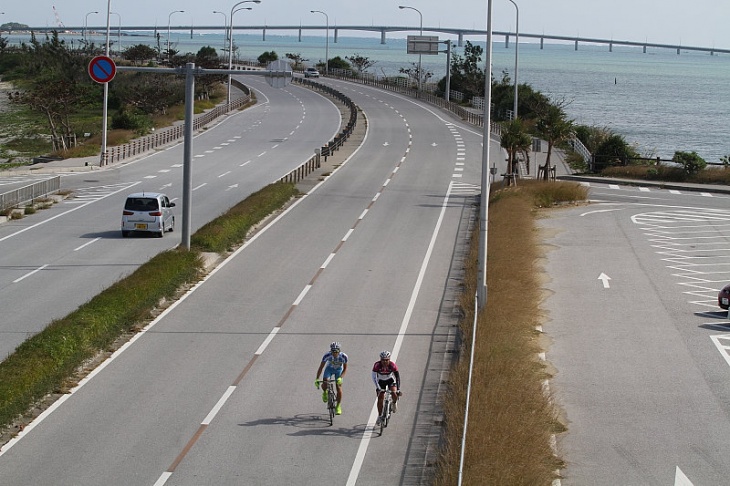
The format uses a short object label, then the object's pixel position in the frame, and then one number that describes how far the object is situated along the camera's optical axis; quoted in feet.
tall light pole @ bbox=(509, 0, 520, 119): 236.86
